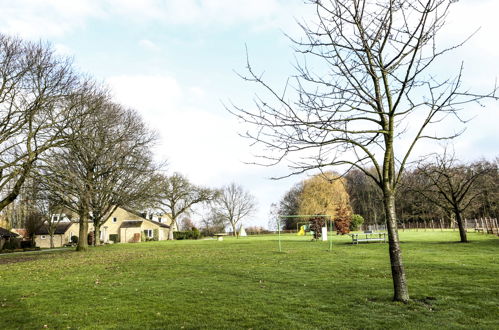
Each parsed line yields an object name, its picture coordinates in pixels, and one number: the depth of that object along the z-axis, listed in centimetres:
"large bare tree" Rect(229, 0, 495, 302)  680
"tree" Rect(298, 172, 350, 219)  6050
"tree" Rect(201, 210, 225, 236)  8344
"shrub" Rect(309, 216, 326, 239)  3625
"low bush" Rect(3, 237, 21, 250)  4808
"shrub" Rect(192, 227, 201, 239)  6644
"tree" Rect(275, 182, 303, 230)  8470
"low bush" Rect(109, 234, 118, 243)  6222
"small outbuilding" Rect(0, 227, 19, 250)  4901
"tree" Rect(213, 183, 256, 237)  8438
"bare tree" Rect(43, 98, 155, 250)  1892
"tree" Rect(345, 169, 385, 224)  8069
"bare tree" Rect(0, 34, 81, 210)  1812
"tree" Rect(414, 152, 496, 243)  2420
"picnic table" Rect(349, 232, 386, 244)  2804
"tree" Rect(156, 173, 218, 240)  6247
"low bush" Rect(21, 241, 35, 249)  5281
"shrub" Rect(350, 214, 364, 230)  6051
